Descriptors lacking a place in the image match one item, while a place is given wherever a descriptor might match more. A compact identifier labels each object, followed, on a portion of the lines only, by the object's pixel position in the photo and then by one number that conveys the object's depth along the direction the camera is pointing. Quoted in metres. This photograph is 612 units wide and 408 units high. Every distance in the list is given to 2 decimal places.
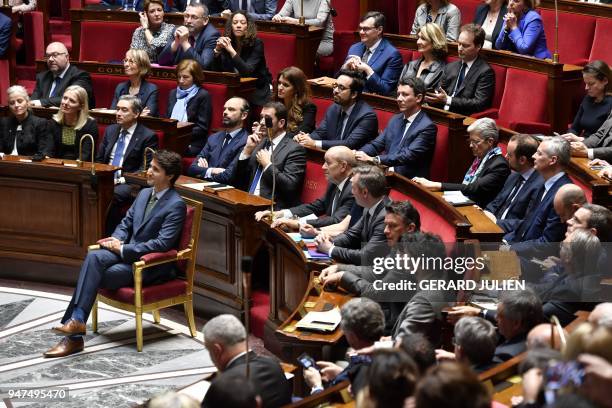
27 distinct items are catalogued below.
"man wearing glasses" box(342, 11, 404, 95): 12.71
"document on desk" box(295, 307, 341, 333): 7.74
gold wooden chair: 10.18
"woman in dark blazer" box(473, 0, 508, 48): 13.04
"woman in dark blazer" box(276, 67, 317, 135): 11.94
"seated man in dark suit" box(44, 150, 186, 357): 10.12
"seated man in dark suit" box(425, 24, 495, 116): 11.95
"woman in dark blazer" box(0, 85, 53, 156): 12.39
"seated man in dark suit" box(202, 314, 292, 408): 6.64
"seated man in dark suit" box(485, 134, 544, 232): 9.31
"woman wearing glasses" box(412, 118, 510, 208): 9.97
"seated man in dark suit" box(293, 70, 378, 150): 11.45
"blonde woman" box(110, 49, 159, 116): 13.23
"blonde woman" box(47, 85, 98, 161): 12.36
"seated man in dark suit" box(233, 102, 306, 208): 10.87
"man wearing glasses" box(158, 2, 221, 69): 14.02
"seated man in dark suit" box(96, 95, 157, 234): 12.15
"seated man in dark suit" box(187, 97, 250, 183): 11.78
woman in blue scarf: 13.10
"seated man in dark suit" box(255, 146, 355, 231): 9.70
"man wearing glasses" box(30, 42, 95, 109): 13.63
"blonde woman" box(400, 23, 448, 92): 12.38
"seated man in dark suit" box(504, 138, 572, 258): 8.83
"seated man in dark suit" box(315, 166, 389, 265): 8.68
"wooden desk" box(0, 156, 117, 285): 11.59
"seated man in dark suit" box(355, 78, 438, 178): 10.82
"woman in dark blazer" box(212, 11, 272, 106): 13.75
